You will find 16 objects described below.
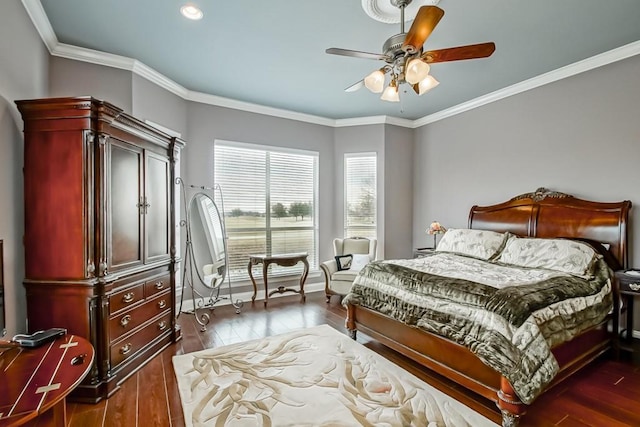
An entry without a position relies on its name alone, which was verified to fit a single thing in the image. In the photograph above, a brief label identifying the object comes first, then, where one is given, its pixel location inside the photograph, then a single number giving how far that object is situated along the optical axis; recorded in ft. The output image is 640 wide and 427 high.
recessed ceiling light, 8.55
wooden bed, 7.31
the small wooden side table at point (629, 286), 9.23
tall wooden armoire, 7.63
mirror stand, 13.79
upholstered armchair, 15.30
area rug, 6.92
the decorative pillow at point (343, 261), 16.02
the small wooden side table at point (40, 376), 3.74
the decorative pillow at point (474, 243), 12.41
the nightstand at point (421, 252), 15.29
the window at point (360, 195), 18.45
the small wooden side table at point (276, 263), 15.60
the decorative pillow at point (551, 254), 9.70
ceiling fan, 6.72
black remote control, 5.45
